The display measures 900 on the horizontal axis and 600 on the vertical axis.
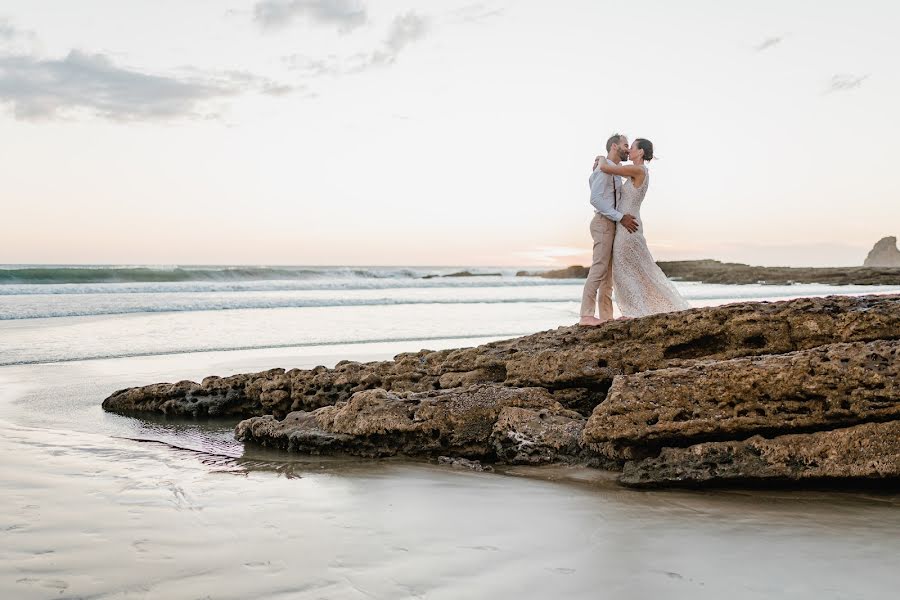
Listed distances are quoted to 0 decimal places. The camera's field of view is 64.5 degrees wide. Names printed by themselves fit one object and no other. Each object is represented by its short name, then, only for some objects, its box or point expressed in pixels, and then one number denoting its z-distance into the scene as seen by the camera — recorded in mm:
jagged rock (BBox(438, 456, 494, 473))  5323
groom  7844
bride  7707
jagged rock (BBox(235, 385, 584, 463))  5383
